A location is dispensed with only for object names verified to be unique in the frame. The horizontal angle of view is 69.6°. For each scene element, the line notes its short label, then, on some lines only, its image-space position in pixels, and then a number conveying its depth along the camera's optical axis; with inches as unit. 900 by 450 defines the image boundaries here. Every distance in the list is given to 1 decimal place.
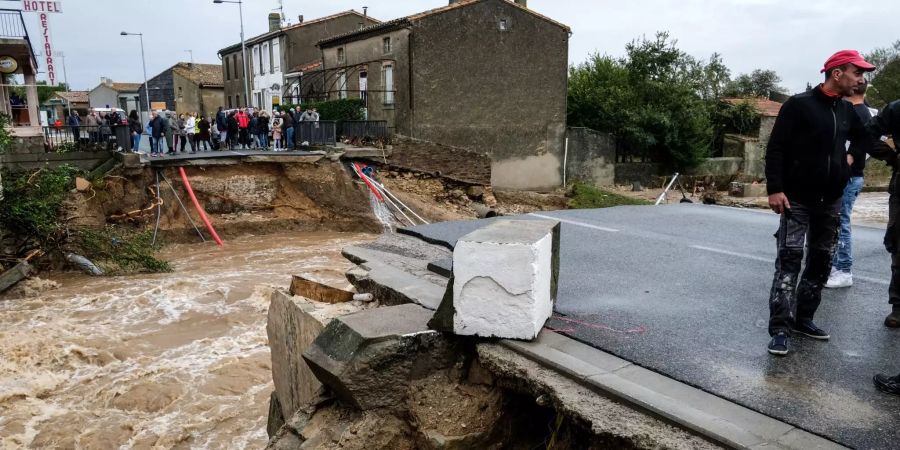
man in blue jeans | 207.8
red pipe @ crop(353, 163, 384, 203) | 858.8
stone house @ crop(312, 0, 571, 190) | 978.7
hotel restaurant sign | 823.1
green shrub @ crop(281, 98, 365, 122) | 1026.1
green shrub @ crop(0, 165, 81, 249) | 613.0
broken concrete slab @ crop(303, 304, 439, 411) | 150.9
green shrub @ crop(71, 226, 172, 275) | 638.5
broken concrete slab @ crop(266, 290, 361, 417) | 204.4
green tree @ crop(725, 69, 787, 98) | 1559.8
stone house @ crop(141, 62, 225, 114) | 1947.6
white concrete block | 146.3
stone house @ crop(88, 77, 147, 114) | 2613.2
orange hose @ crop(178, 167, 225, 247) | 779.4
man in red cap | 157.1
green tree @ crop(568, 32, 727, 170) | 1177.4
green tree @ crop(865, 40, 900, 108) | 1410.6
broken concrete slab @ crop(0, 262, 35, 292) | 557.3
